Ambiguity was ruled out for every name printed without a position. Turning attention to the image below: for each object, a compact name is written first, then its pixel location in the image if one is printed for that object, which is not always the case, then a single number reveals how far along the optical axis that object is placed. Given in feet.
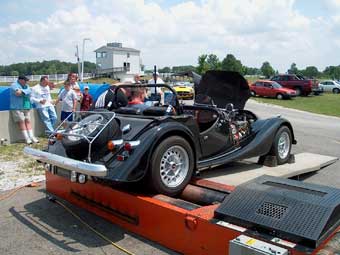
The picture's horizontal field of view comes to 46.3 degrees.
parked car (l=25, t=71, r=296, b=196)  14.52
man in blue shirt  32.65
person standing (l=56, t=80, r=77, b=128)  33.47
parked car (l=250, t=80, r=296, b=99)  101.55
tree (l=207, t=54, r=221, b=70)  197.06
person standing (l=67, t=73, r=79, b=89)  34.09
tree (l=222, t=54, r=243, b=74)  214.69
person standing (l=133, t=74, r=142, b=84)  31.87
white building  265.34
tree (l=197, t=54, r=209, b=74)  176.24
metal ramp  18.89
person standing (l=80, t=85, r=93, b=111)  35.01
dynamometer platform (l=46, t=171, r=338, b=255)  10.80
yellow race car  91.91
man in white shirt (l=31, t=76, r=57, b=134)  34.27
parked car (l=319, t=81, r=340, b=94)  131.54
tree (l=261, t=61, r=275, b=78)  315.58
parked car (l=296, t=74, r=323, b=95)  112.46
